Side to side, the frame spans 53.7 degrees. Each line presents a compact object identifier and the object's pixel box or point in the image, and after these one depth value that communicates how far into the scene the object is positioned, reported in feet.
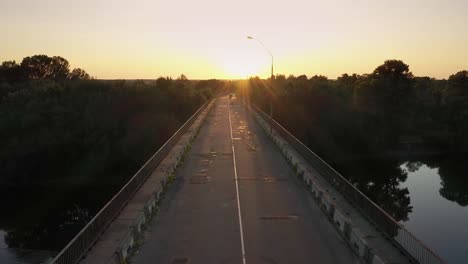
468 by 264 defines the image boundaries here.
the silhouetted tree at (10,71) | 369.11
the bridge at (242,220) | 41.93
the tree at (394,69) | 263.49
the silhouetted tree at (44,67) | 386.32
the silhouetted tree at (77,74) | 427.70
